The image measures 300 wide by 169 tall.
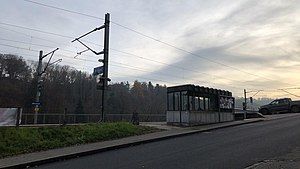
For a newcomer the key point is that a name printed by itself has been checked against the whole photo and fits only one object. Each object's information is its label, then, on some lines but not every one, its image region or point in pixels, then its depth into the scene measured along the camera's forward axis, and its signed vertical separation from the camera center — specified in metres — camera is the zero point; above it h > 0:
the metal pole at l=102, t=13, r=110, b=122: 13.80 +4.20
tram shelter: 15.92 +0.08
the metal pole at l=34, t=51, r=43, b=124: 20.70 +2.47
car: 27.08 +0.03
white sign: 10.67 -0.60
